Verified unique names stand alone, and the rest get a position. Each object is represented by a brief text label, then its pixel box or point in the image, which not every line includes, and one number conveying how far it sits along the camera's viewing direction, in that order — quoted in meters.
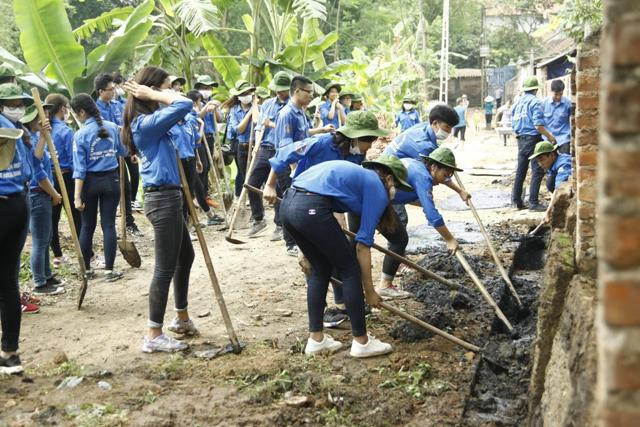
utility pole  25.44
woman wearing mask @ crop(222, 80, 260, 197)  10.45
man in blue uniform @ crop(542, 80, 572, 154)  10.05
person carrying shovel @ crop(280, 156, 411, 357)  4.54
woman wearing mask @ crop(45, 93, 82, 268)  7.25
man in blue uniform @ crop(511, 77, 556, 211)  10.21
